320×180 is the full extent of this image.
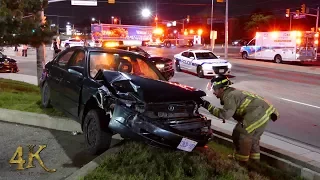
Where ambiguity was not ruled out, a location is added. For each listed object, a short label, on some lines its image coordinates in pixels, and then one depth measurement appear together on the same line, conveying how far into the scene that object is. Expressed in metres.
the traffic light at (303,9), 36.92
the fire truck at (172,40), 62.95
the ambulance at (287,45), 28.88
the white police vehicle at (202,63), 18.84
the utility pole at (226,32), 33.26
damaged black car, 4.78
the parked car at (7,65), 20.28
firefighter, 5.21
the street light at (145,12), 62.78
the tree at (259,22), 80.56
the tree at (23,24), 9.04
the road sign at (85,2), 28.92
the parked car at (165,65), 16.05
